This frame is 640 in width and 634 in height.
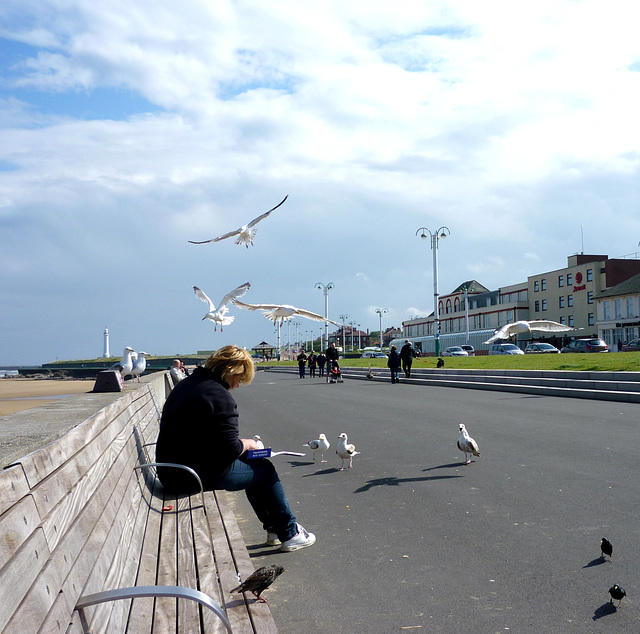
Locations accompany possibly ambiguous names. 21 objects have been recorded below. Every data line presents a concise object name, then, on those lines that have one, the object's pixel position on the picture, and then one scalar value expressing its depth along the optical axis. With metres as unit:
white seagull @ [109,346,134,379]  15.72
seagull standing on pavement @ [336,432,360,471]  8.39
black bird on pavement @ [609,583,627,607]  3.83
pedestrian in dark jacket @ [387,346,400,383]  28.79
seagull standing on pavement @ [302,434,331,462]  8.98
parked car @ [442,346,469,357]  63.59
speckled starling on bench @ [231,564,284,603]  3.55
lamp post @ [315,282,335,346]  73.56
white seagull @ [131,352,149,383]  17.52
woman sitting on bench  4.53
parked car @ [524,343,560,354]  56.28
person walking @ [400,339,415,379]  30.94
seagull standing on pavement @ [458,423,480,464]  8.23
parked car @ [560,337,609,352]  51.25
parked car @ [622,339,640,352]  47.20
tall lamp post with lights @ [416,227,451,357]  49.31
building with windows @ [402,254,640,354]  77.62
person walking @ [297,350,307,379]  39.16
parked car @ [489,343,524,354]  58.16
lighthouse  126.91
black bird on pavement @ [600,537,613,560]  4.59
